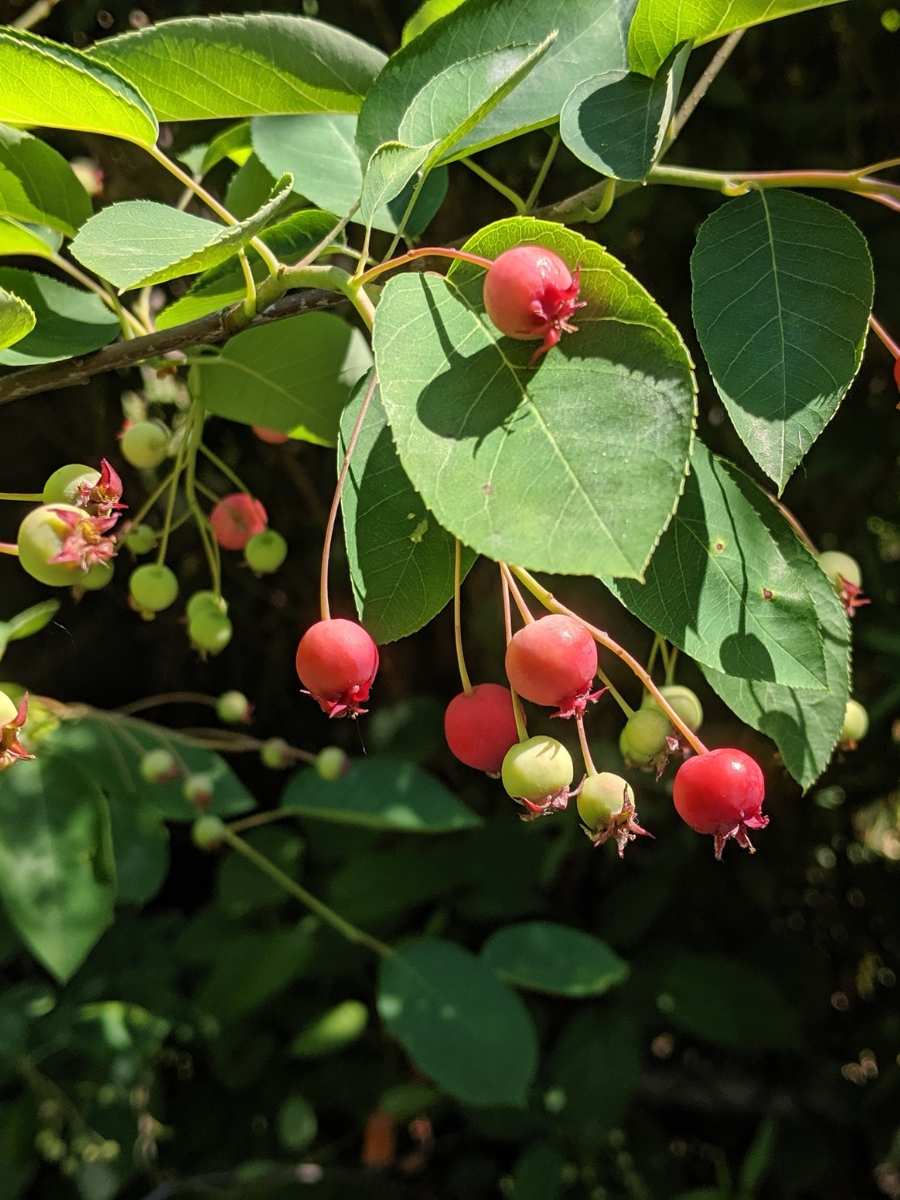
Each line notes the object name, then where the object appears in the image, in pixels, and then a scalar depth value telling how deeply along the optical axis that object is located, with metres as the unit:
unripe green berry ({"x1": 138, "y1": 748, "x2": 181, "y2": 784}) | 0.21
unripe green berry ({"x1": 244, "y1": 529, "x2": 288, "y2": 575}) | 0.19
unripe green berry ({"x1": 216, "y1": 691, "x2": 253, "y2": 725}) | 0.23
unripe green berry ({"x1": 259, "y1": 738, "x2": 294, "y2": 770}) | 0.23
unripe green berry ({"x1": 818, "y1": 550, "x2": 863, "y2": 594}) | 0.16
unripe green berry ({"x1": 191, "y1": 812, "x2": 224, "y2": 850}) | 0.22
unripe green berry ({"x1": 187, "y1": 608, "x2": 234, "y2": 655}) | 0.19
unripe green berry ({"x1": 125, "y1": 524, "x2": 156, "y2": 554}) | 0.18
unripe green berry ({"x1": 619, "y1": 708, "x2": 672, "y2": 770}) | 0.13
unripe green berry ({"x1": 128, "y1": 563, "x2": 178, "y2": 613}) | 0.18
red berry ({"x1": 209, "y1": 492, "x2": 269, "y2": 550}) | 0.19
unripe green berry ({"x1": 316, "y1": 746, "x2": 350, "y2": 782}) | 0.23
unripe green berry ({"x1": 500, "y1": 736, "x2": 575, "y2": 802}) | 0.11
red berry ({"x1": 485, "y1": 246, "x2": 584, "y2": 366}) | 0.09
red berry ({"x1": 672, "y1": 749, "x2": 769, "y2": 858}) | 0.11
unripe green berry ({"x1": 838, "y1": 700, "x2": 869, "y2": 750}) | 0.16
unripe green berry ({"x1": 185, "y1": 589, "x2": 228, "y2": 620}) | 0.19
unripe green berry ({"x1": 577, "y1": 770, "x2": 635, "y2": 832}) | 0.11
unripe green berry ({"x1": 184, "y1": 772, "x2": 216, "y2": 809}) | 0.21
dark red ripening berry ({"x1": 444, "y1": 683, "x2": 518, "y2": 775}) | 0.12
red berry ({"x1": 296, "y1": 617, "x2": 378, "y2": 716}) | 0.11
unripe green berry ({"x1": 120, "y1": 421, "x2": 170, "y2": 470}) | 0.18
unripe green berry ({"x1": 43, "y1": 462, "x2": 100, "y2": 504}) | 0.12
